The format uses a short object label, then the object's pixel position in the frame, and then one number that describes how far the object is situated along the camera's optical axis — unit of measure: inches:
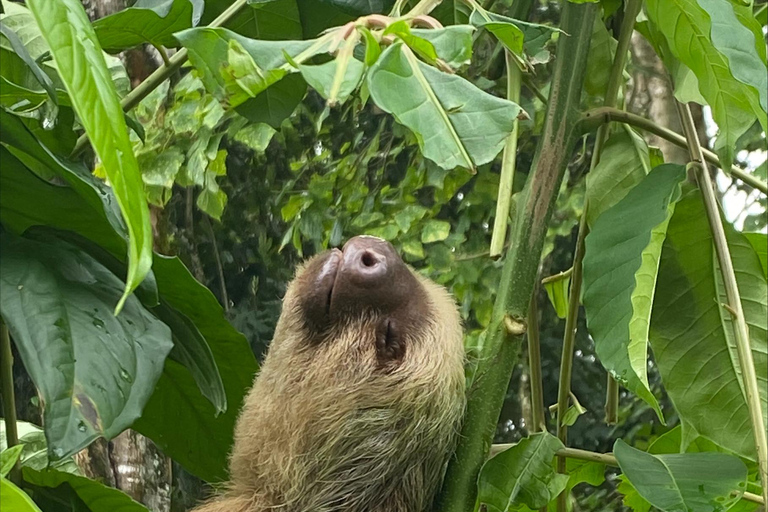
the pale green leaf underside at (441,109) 22.4
